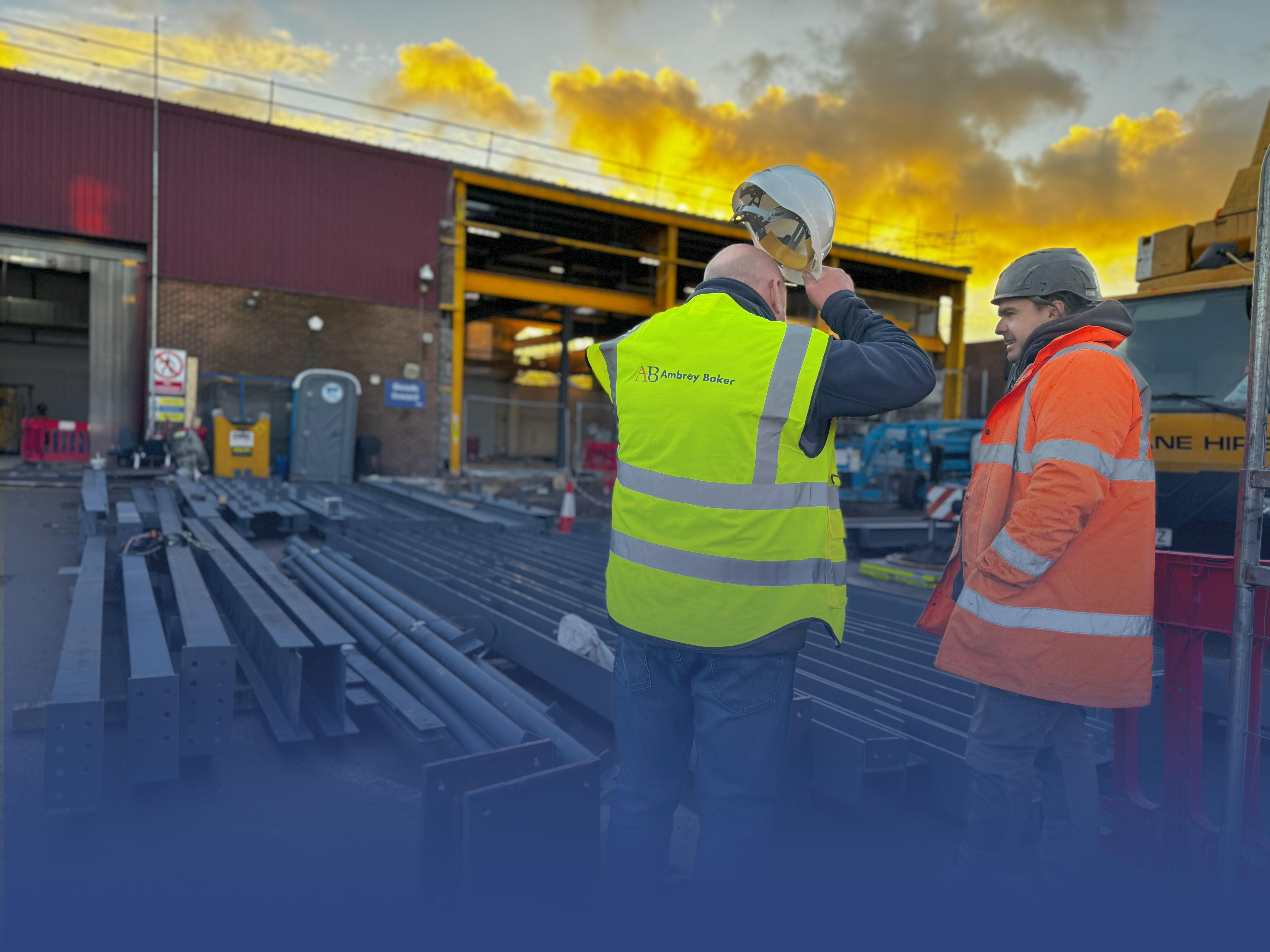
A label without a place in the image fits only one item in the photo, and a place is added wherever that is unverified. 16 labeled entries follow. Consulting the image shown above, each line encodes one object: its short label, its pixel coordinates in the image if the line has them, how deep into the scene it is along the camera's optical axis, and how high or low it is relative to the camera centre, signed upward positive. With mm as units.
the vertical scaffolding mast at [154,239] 15805 +3759
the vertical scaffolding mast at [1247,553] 2332 -247
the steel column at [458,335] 18875 +2483
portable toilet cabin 16484 +262
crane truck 5652 +661
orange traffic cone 9664 -841
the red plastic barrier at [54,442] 16656 -242
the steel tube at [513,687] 4008 -1242
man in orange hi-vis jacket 2240 -353
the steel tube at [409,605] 5098 -1141
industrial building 15531 +3994
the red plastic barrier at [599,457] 21609 -277
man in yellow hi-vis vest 1927 -181
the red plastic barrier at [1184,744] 2617 -925
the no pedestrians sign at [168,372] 15531 +1160
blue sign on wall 18250 +1051
